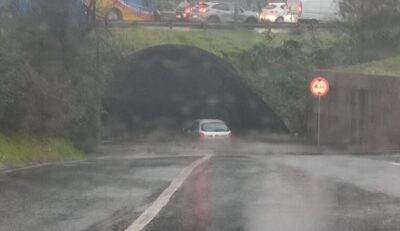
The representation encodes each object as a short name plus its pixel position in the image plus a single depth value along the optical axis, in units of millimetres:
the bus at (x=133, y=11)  44312
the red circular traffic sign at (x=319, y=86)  33750
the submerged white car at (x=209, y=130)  37531
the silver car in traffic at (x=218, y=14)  52562
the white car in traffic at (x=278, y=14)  55031
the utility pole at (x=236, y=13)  50188
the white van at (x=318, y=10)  49338
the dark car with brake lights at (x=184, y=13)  53303
